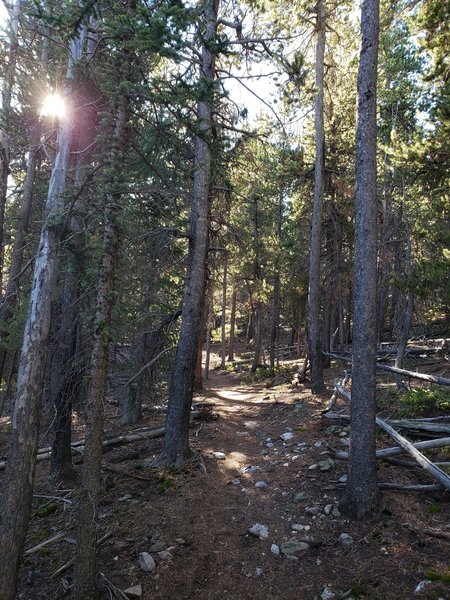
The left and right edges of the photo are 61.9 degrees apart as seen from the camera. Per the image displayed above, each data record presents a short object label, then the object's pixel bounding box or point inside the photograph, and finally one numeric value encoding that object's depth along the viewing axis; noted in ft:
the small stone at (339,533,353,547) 16.62
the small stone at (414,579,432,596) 13.09
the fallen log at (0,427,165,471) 30.96
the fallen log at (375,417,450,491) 17.90
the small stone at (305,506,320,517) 19.40
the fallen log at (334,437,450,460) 20.54
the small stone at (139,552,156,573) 16.75
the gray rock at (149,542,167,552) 18.01
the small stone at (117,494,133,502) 23.61
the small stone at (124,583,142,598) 15.23
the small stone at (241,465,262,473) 26.23
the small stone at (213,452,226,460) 29.06
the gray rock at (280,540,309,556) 16.99
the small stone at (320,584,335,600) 14.05
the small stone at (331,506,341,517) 18.75
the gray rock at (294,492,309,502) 21.09
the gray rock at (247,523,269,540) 18.51
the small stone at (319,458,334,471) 23.59
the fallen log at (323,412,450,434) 22.86
